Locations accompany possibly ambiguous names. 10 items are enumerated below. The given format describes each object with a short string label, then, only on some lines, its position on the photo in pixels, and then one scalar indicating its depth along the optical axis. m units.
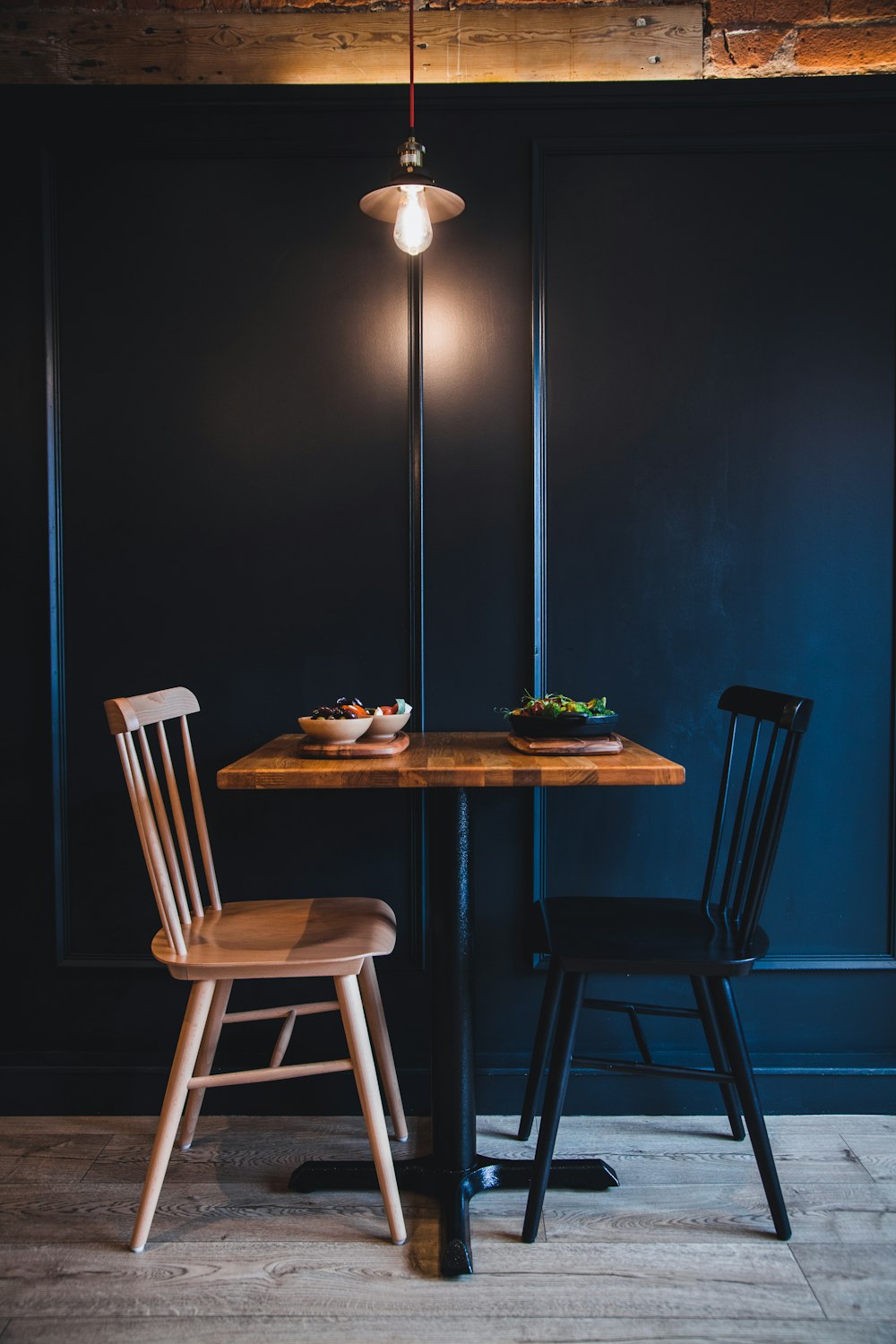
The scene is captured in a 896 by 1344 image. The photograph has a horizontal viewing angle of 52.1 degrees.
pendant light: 1.89
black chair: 1.71
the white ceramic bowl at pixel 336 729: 1.77
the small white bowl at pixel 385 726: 1.84
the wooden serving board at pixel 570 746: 1.80
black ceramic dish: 1.85
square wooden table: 1.73
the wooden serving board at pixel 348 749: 1.75
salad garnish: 1.86
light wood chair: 1.71
